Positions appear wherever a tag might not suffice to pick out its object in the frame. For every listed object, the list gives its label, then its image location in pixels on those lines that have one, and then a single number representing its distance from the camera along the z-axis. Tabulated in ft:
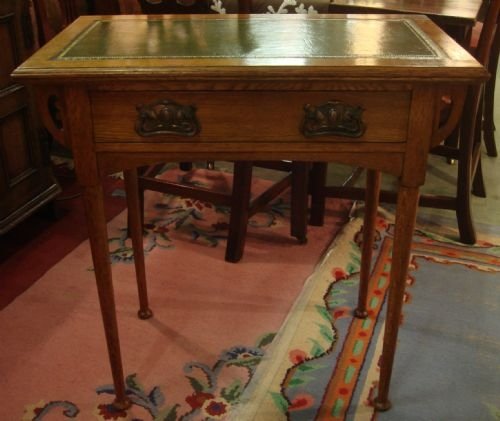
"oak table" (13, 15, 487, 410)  3.14
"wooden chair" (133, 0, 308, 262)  6.04
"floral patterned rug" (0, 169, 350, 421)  4.51
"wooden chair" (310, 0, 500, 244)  5.90
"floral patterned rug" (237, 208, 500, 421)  4.42
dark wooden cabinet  5.98
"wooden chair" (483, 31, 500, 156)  8.29
